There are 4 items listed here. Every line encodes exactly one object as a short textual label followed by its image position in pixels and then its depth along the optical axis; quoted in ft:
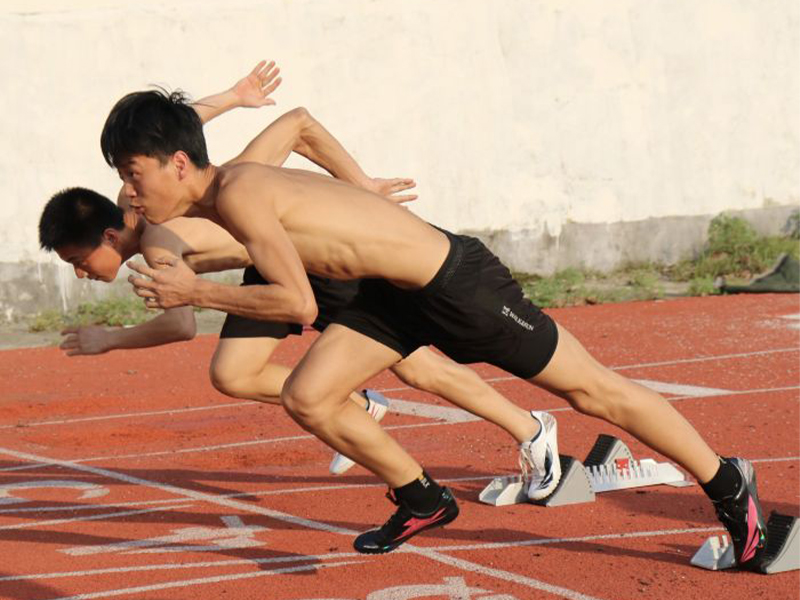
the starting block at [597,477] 42.91
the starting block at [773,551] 35.35
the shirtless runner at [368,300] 31.50
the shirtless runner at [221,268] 39.17
